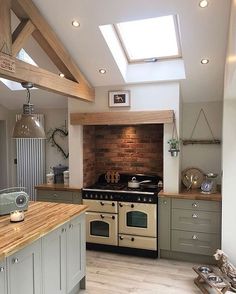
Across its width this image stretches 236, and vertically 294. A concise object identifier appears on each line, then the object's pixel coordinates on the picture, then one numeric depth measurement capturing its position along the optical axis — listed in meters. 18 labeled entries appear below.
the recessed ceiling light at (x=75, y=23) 3.01
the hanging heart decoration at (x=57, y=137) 5.12
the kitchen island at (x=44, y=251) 2.02
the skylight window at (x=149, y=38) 3.43
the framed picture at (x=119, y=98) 4.09
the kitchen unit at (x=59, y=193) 4.30
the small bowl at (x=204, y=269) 3.26
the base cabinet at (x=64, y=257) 2.45
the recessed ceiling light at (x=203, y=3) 2.60
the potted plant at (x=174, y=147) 3.87
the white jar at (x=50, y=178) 4.67
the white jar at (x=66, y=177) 4.58
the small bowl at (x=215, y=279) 3.03
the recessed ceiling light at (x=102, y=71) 3.81
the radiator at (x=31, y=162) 5.18
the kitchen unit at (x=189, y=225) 3.72
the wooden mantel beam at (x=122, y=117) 3.86
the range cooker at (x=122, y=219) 3.94
